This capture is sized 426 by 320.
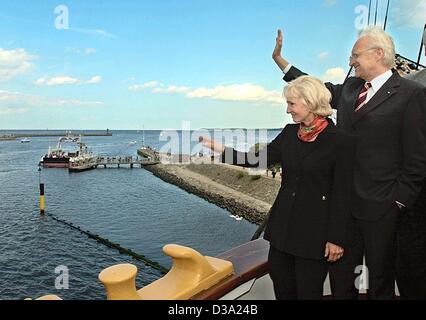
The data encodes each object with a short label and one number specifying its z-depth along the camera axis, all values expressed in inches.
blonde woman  89.7
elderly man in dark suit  90.4
